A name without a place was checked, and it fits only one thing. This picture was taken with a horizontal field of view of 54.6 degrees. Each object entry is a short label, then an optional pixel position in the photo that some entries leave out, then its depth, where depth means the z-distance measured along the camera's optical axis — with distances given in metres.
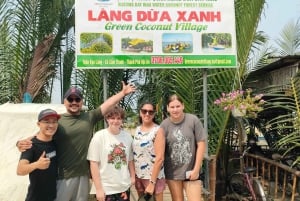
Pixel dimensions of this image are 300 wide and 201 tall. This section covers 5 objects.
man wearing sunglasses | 2.66
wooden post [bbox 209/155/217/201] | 4.10
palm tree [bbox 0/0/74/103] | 5.58
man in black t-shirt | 2.42
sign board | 4.16
